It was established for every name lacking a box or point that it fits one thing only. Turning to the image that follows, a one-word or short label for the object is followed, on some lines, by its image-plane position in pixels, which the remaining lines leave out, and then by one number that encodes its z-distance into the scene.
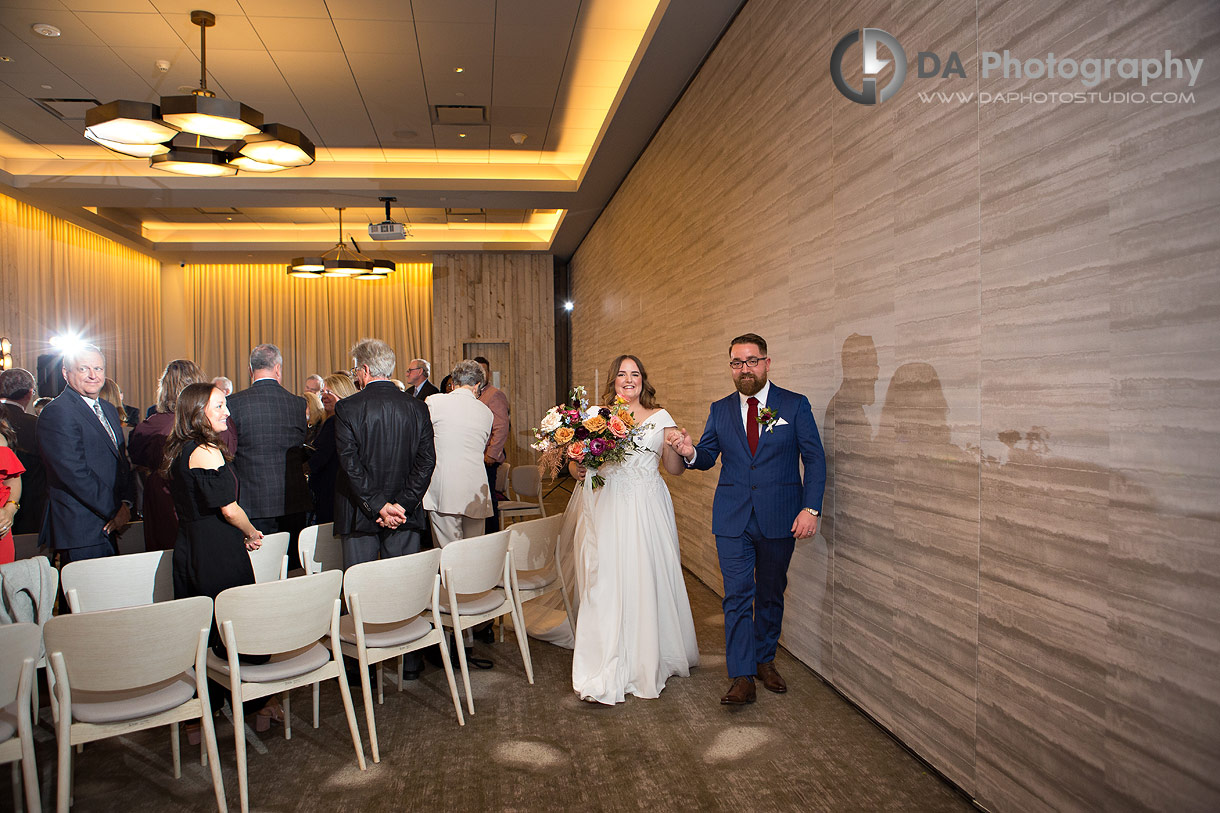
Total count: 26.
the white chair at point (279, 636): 2.91
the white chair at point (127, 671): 2.55
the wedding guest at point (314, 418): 6.43
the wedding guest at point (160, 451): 3.94
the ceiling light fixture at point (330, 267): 11.30
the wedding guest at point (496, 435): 6.72
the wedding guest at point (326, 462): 5.13
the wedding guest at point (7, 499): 3.95
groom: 3.79
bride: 3.92
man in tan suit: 4.91
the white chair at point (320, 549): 4.14
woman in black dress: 3.32
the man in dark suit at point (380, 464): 4.21
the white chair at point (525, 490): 7.23
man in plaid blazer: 4.54
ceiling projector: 9.81
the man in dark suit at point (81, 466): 4.47
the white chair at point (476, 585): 3.78
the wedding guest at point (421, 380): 6.77
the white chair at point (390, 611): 3.33
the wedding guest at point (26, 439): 5.57
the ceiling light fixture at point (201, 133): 5.30
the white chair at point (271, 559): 3.85
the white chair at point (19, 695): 2.45
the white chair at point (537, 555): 4.19
